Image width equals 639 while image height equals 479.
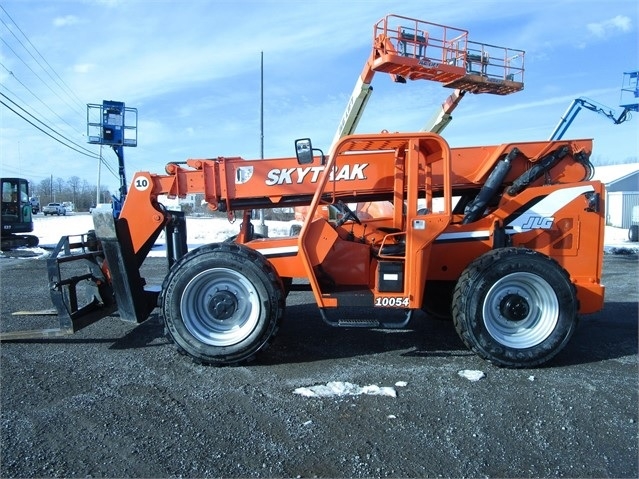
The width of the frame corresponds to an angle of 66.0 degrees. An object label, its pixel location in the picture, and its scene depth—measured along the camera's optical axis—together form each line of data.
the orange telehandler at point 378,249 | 4.78
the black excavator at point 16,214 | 19.69
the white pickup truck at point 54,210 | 60.16
